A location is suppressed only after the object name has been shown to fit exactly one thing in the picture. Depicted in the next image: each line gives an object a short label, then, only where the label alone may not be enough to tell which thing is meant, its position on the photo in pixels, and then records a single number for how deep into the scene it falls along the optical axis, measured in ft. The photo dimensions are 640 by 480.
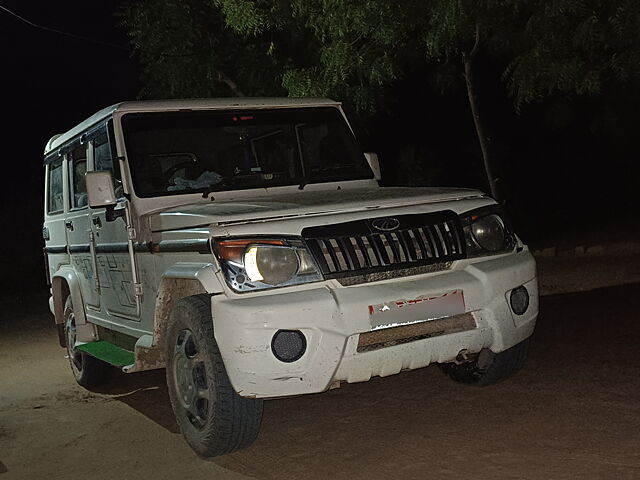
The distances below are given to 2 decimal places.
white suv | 16.17
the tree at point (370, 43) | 39.60
